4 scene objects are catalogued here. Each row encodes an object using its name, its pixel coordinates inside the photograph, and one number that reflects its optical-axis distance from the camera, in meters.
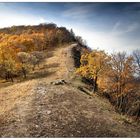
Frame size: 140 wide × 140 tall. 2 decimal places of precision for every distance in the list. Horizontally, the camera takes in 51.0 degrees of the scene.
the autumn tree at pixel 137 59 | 9.51
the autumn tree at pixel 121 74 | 10.95
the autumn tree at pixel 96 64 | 11.89
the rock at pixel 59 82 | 10.10
